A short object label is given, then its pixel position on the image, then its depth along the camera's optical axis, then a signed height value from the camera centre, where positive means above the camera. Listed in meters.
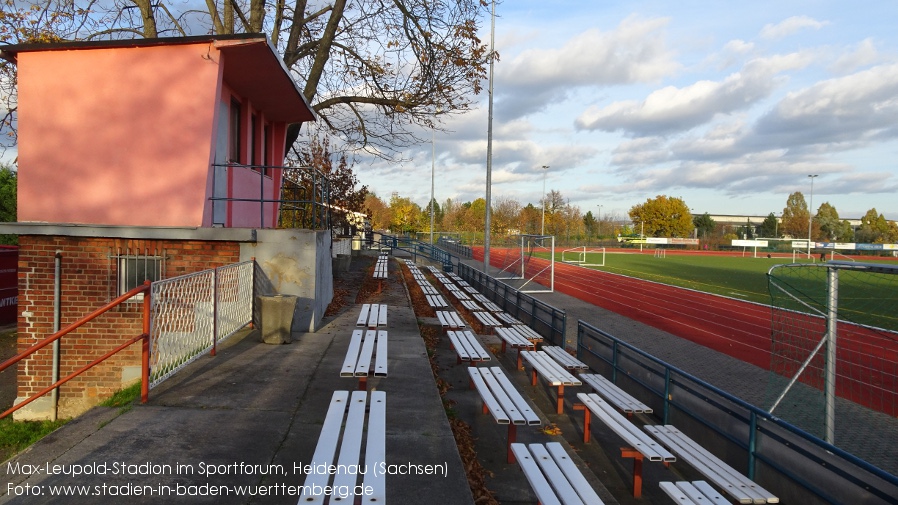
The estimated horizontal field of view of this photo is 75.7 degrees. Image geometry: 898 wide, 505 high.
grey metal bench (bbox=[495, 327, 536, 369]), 9.36 -1.73
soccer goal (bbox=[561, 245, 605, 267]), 46.97 -1.91
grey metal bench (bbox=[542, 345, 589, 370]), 8.11 -1.78
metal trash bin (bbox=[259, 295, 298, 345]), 8.40 -1.26
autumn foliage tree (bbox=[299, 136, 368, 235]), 26.23 +2.30
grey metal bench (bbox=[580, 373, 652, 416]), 6.27 -1.82
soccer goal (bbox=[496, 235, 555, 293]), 25.55 -2.04
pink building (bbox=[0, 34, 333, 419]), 8.98 +0.72
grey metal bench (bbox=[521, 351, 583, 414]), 6.96 -1.73
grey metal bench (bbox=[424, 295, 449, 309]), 14.14 -1.70
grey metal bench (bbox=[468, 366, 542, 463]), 5.23 -1.66
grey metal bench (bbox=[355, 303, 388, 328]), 9.82 -1.50
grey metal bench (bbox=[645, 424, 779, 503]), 4.30 -1.87
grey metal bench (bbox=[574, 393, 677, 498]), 4.74 -1.77
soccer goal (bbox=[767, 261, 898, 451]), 5.54 -2.29
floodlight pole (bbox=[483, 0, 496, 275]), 24.62 +2.76
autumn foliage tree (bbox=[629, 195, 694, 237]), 105.88 +4.27
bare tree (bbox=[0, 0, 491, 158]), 15.30 +5.08
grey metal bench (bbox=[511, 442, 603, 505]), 3.74 -1.68
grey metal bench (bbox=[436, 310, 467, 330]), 11.09 -1.70
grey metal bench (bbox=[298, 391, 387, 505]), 3.40 -1.50
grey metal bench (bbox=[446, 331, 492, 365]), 8.05 -1.68
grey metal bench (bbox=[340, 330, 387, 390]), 6.10 -1.46
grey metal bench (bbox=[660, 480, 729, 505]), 4.03 -1.81
